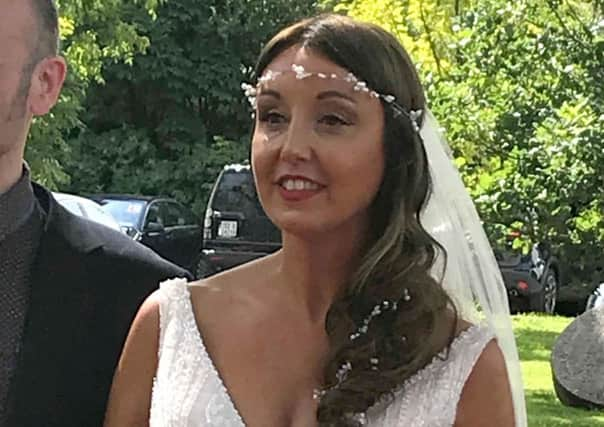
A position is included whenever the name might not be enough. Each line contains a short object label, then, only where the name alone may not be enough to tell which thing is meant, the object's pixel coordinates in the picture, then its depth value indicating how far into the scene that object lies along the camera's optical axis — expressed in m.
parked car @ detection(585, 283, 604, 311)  14.18
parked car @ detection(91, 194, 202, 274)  18.03
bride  2.59
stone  10.30
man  2.66
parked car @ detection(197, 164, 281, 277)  15.59
